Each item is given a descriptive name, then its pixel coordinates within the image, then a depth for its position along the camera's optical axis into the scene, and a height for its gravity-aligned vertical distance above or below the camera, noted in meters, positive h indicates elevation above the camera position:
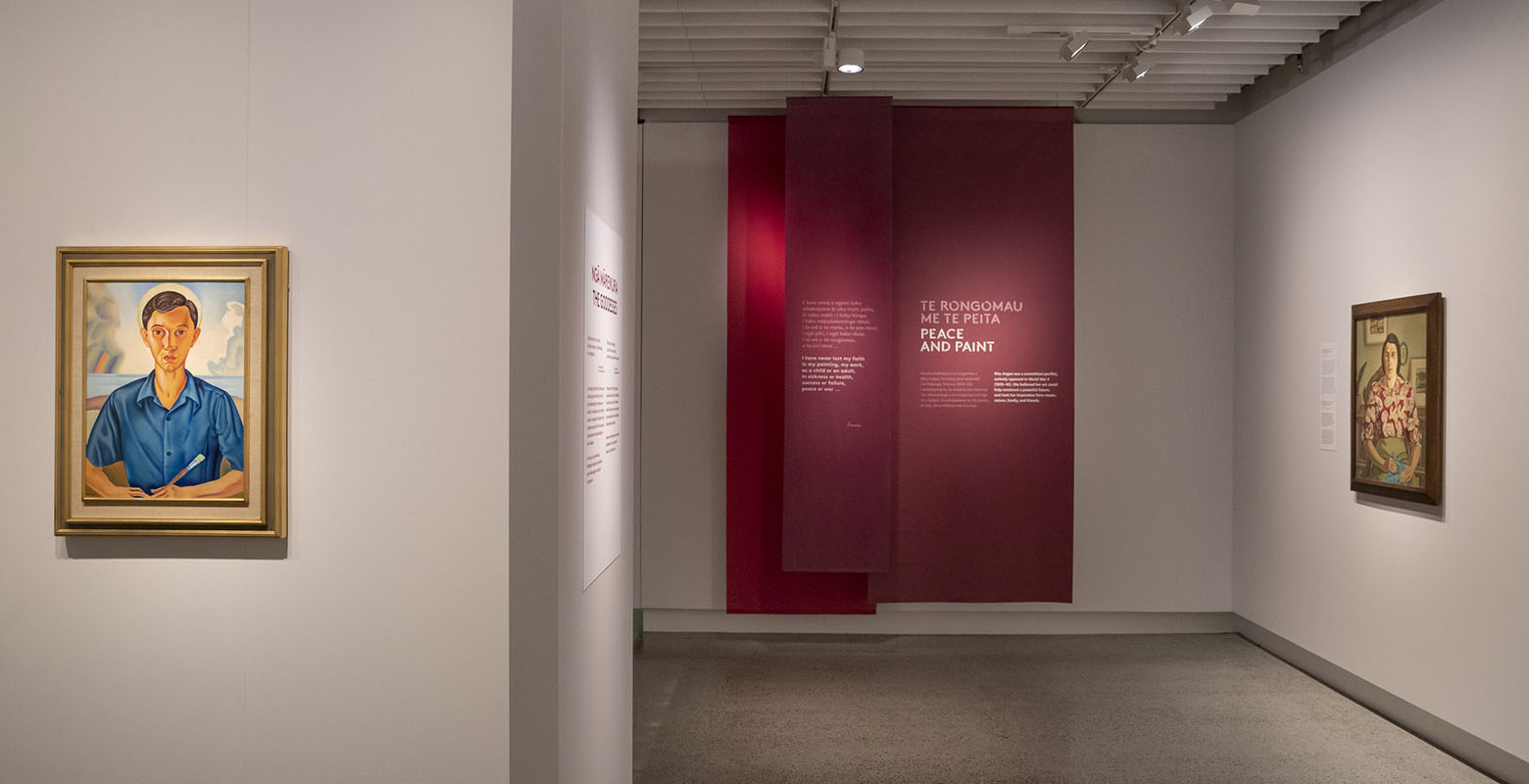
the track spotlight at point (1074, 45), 5.58 +2.16
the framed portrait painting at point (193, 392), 2.64 +0.00
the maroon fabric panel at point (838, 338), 6.62 +0.41
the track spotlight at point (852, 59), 5.70 +2.11
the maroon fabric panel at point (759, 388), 7.07 +0.04
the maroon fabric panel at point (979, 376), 7.02 +0.14
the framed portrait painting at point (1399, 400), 4.90 -0.02
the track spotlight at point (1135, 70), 6.04 +2.18
